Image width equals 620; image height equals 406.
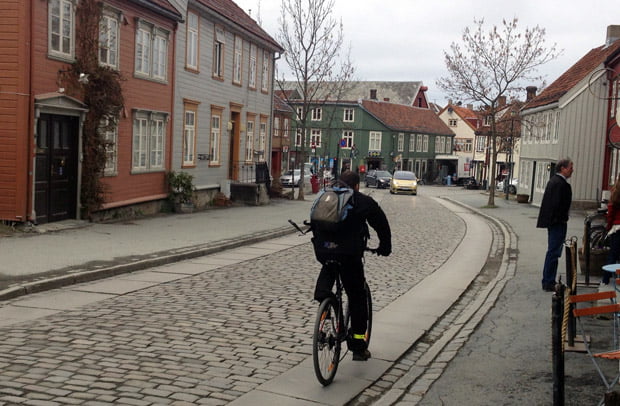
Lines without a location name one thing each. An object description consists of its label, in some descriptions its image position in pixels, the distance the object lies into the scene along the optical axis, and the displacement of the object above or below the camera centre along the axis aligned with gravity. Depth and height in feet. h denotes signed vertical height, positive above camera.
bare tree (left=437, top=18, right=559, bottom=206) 120.06 +15.53
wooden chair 15.85 -3.56
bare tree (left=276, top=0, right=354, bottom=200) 108.17 +15.48
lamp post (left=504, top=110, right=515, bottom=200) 140.97 +1.98
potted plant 74.54 -4.44
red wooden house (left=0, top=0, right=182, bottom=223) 48.39 +2.69
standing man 33.32 -2.01
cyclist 19.45 -2.52
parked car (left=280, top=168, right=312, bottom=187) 160.35 -5.87
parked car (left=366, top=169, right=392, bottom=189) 207.62 -6.54
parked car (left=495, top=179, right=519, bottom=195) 178.15 -6.53
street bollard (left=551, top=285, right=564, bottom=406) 15.40 -3.95
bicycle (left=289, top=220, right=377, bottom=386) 18.67 -4.89
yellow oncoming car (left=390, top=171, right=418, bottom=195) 161.89 -5.90
